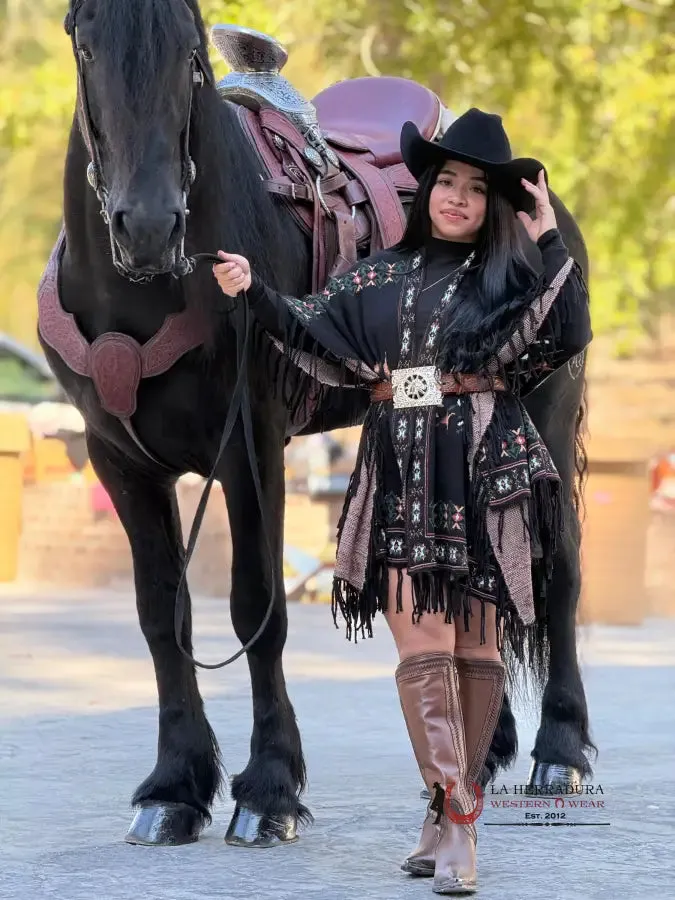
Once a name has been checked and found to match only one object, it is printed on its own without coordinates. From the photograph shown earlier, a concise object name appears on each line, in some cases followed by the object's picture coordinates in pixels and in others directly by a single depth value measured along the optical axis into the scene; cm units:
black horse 848
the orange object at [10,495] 2569
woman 849
